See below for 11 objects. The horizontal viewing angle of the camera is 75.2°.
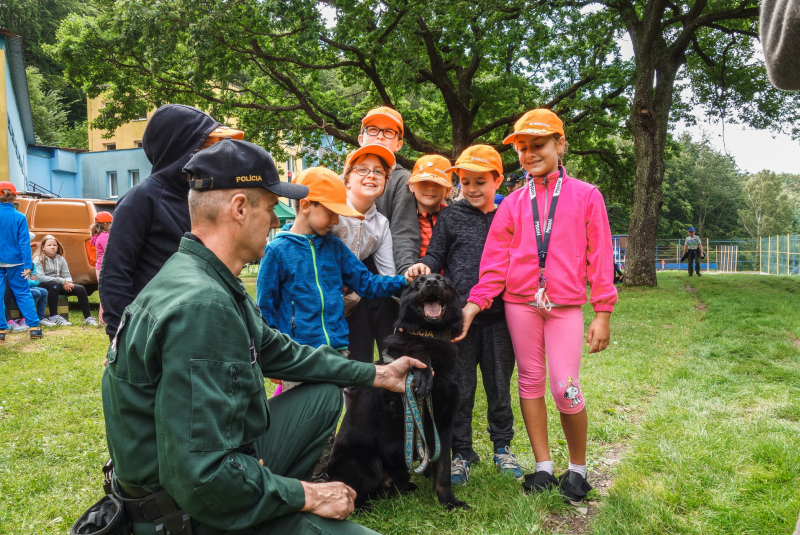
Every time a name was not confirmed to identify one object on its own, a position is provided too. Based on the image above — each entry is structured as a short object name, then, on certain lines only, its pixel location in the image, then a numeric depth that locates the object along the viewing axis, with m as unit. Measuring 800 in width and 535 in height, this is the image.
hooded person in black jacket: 2.66
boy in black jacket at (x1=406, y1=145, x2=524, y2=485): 3.60
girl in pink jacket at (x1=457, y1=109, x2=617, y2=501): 3.08
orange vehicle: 11.67
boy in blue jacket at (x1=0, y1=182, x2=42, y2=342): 8.10
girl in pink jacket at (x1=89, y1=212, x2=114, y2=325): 10.34
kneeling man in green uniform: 1.48
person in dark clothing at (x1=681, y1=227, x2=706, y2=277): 25.30
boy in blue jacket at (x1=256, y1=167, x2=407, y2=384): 3.10
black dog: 3.05
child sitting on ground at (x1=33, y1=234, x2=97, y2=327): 10.21
